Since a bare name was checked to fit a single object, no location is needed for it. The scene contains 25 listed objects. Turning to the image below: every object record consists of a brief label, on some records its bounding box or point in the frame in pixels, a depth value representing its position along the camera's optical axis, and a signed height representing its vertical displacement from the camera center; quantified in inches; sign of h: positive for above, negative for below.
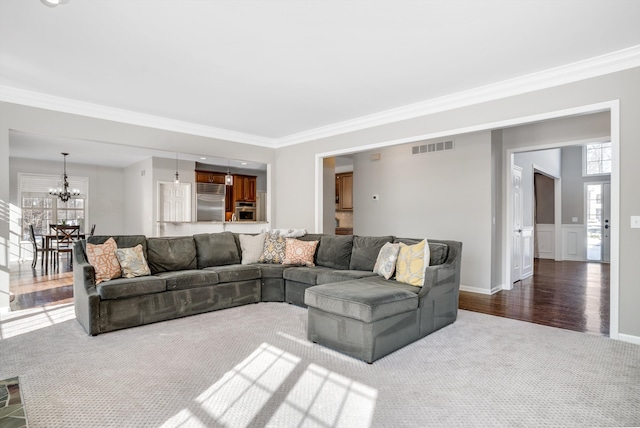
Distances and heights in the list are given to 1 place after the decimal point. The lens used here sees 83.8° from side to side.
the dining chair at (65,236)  287.3 -19.0
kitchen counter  276.0 -10.5
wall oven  387.5 +3.1
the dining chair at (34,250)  292.5 -30.1
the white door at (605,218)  347.3 -3.4
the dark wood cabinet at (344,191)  350.3 +22.9
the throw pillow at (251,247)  199.5 -18.9
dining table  286.8 -18.1
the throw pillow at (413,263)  137.6 -19.5
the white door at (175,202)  331.6 +11.3
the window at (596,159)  352.5 +55.5
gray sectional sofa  115.0 -30.2
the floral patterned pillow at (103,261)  147.2 -19.8
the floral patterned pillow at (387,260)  149.1 -19.6
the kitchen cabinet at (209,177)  352.2 +37.3
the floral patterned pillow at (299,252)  192.5 -20.9
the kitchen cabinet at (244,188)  388.8 +28.9
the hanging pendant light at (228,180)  298.5 +28.4
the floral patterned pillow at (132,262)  153.4 -21.3
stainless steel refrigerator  350.9 +12.4
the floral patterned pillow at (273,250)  199.9 -20.5
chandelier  333.1 +22.1
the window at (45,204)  343.3 +9.2
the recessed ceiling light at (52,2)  89.6 +53.6
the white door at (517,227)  232.1 -8.4
